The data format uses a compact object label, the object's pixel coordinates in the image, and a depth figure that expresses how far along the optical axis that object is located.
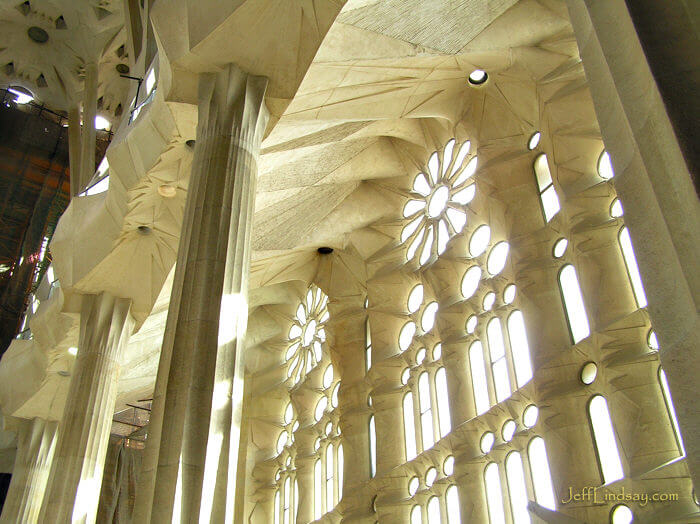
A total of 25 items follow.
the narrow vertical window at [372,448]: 14.66
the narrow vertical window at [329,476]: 16.28
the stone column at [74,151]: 15.14
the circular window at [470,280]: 13.18
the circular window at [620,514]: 8.26
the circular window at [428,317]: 14.51
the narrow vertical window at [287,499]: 17.98
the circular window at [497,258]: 12.36
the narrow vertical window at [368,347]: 16.28
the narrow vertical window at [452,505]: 11.85
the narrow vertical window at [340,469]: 15.79
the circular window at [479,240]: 13.21
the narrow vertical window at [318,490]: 16.39
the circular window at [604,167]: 10.38
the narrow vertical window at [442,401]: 13.03
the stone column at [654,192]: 2.63
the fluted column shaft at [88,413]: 10.84
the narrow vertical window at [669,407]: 8.14
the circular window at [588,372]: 9.56
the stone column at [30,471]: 15.93
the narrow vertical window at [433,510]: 12.38
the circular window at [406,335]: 15.27
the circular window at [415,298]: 15.27
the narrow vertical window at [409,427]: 13.88
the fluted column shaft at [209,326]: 6.19
